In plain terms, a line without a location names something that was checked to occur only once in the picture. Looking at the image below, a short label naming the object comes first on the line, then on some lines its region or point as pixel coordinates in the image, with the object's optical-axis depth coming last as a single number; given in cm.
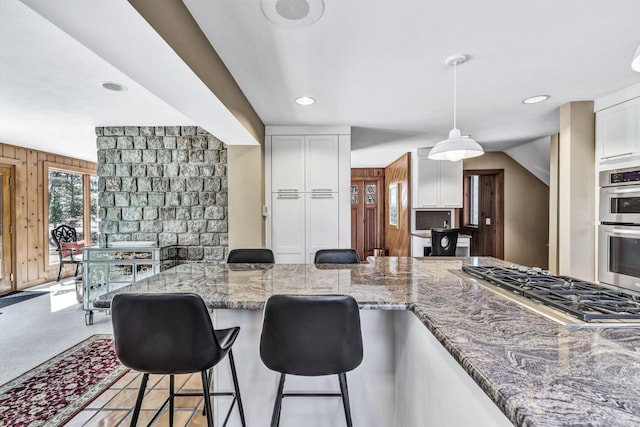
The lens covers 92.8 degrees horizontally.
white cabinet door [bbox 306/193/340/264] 378
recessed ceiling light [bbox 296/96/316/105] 280
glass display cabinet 331
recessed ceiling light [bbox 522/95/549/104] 277
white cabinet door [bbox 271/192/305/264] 378
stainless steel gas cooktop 97
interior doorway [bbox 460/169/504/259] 543
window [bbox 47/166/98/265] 548
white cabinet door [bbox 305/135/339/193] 376
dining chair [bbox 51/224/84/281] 536
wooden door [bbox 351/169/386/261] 716
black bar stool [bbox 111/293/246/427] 114
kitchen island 59
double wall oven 250
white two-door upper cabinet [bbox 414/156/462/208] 489
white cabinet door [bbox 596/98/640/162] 251
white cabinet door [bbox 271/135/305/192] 376
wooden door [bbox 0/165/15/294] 467
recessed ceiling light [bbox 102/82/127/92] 257
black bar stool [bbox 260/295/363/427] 115
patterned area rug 186
